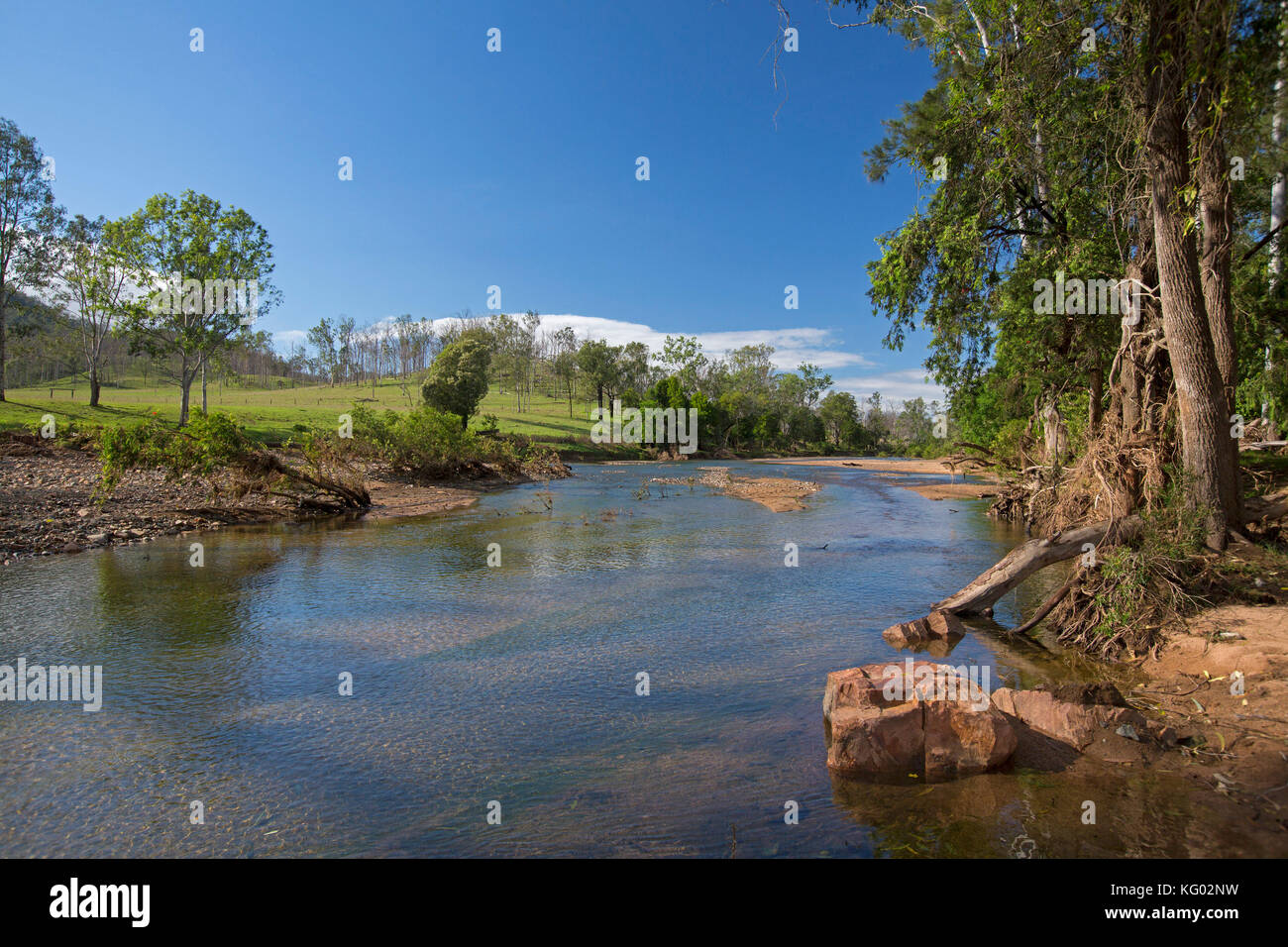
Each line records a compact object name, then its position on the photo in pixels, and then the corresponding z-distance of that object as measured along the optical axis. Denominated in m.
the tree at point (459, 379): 64.31
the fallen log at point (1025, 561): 10.13
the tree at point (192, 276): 44.69
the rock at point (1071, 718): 6.41
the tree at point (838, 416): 115.75
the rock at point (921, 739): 6.03
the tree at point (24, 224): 42.12
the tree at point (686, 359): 111.31
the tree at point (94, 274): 43.72
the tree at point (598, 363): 98.52
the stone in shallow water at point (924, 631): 10.25
